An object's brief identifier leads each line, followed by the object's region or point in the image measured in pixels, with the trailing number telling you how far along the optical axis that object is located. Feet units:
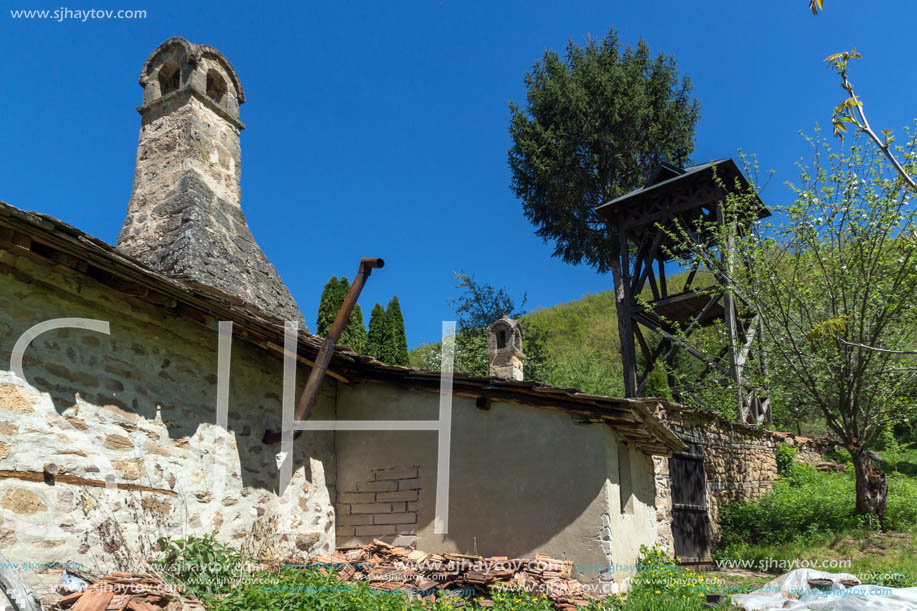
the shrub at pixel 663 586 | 19.44
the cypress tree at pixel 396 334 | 52.02
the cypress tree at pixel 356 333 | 49.73
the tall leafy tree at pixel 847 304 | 30.99
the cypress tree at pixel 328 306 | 51.77
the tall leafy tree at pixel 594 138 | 62.08
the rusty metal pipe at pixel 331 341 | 19.13
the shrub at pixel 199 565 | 16.46
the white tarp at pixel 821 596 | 17.65
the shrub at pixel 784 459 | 44.15
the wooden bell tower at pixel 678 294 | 41.52
